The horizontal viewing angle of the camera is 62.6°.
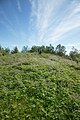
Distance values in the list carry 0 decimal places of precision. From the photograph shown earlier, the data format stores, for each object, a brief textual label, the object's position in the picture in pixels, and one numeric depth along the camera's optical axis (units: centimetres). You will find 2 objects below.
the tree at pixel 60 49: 4175
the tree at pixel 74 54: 2978
